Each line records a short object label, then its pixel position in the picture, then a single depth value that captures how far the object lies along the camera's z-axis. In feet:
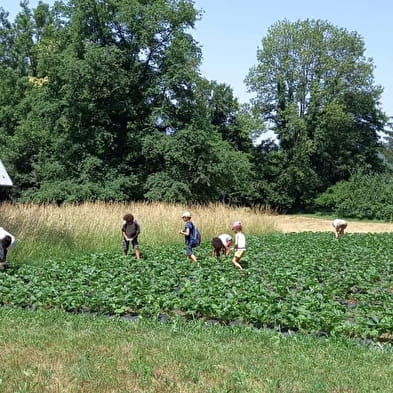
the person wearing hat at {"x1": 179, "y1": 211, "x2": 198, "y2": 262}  48.49
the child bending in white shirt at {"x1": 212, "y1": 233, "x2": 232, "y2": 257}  51.26
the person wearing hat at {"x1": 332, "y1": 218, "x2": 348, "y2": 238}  80.43
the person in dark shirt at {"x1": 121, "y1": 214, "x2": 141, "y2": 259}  51.50
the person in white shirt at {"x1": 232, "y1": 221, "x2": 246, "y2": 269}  43.29
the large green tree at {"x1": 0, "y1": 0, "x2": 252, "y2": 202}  122.83
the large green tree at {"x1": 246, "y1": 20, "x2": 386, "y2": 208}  183.21
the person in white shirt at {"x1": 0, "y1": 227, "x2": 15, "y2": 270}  41.04
